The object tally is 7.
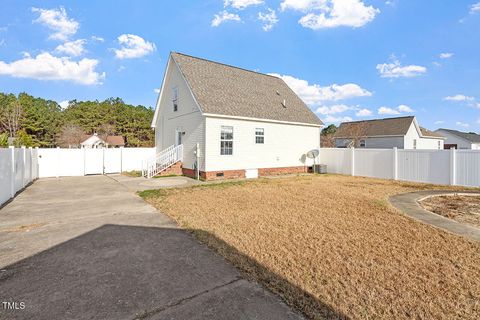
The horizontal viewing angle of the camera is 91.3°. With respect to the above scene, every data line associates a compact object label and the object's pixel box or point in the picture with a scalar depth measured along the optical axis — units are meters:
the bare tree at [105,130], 49.25
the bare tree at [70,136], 42.97
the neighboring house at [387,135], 29.62
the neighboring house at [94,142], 43.44
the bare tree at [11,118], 32.94
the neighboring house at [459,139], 41.56
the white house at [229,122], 13.50
